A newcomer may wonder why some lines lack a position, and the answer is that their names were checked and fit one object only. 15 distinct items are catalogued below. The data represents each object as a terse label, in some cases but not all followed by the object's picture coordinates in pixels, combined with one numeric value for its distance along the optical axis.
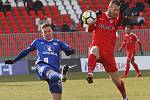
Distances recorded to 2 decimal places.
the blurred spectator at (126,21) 36.69
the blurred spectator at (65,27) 34.28
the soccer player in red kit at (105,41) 13.83
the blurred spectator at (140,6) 39.86
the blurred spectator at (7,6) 37.66
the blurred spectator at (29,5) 38.06
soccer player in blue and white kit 11.55
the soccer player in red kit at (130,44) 25.89
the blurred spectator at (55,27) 34.46
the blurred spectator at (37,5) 38.16
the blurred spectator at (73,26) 35.62
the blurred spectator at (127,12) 38.27
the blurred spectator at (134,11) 38.57
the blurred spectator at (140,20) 38.12
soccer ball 13.72
